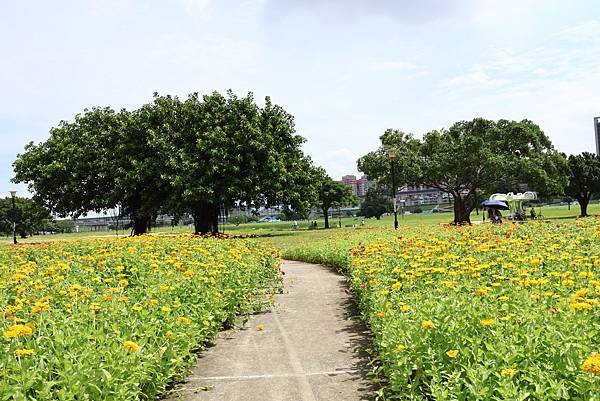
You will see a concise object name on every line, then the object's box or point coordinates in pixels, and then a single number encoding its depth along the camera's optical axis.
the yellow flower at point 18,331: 3.19
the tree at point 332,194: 60.41
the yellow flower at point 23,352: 3.05
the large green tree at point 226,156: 26.38
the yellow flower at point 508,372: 2.90
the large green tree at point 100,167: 27.48
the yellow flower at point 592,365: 2.46
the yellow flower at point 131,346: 3.41
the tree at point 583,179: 49.91
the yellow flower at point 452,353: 3.23
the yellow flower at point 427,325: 3.65
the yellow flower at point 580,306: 3.46
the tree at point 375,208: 94.46
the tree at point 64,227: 133.36
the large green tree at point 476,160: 32.41
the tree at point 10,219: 79.68
